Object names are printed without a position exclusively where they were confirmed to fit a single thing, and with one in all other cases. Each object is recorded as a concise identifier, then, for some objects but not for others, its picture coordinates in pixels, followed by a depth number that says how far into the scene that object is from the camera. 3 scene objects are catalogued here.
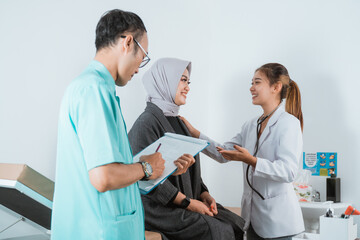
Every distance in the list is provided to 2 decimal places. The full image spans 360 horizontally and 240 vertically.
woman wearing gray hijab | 1.72
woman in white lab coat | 1.99
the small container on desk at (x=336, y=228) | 1.85
